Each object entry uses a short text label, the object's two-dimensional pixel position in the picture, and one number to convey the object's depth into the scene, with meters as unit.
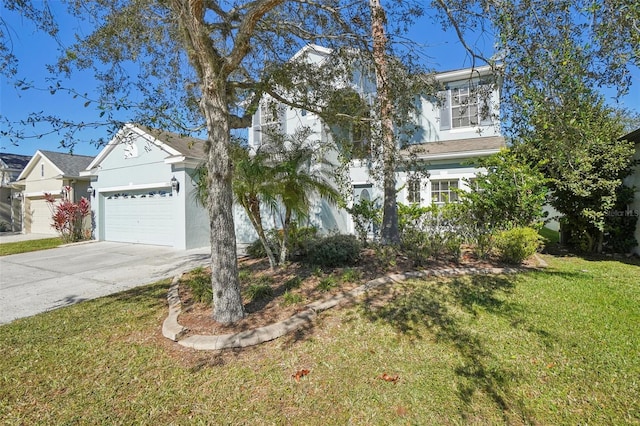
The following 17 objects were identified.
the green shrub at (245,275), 6.86
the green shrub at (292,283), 6.34
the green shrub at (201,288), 5.61
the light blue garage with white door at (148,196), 12.52
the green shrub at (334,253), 7.79
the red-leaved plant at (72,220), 15.44
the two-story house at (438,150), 11.55
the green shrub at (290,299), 5.45
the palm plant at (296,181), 7.49
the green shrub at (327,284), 6.09
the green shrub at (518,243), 7.58
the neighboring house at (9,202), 22.12
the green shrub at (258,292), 5.67
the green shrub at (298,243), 8.78
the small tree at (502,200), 8.27
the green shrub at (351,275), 6.58
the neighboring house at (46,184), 18.11
